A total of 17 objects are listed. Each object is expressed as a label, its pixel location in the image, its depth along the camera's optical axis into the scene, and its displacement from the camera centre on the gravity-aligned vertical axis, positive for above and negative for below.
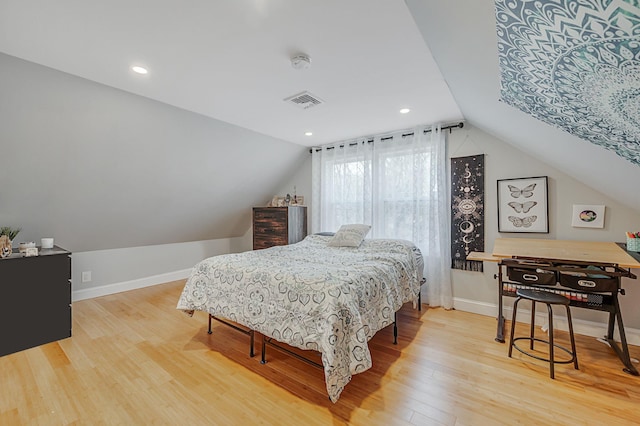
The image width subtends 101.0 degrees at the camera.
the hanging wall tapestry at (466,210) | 3.24 +0.03
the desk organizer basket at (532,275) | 2.16 -0.54
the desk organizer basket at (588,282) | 2.02 -0.55
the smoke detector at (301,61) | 1.88 +1.11
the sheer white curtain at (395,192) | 3.41 +0.31
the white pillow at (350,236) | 3.43 -0.30
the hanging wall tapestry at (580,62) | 0.69 +0.51
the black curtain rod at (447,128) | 3.33 +1.10
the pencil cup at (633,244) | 2.26 -0.29
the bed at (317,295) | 1.68 -0.65
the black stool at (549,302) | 1.99 -0.70
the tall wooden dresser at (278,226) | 4.34 -0.20
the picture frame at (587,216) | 2.65 -0.05
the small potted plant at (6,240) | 2.44 -0.22
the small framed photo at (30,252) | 2.54 -0.35
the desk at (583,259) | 2.02 -0.38
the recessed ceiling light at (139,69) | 2.07 +1.16
